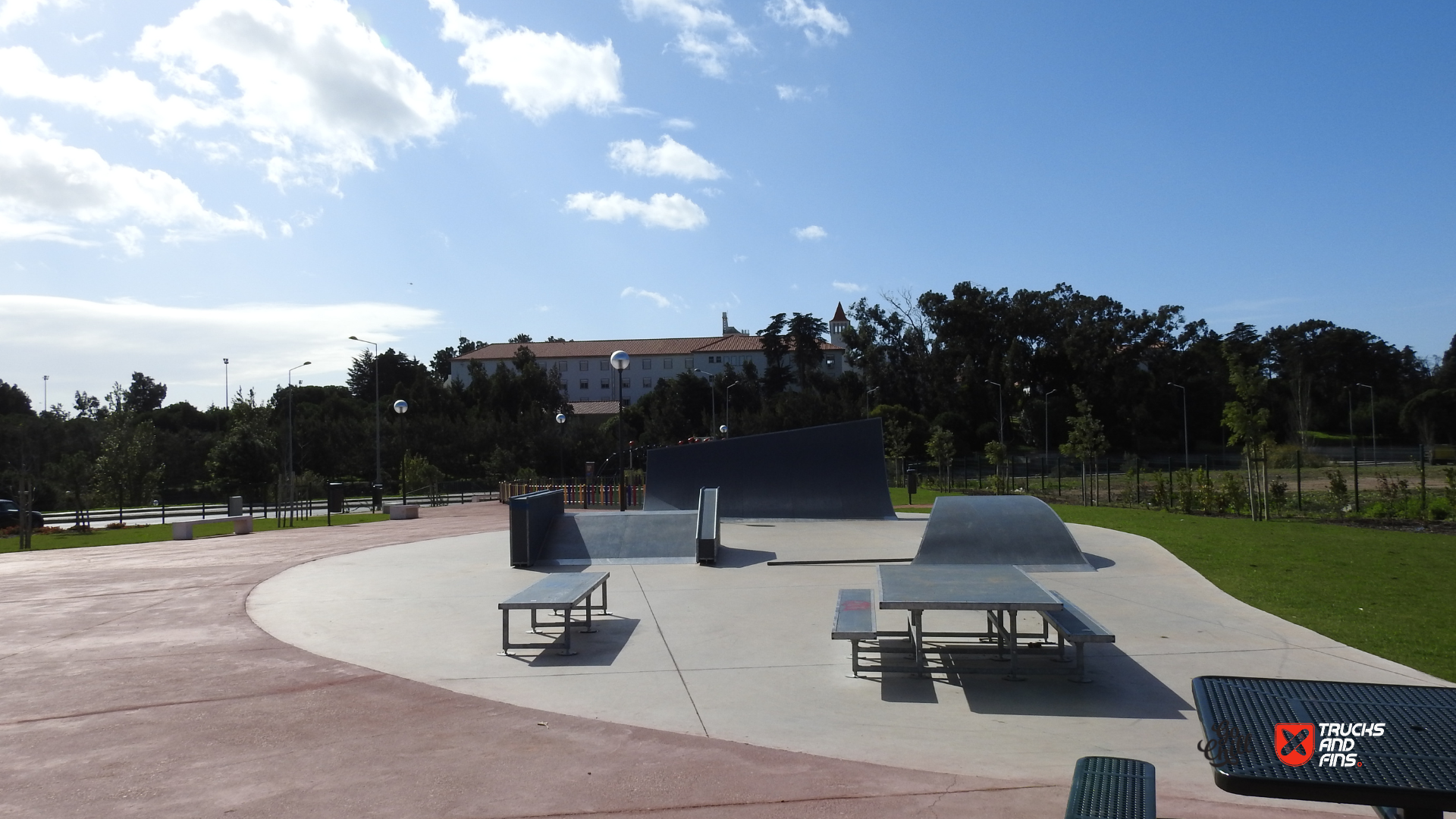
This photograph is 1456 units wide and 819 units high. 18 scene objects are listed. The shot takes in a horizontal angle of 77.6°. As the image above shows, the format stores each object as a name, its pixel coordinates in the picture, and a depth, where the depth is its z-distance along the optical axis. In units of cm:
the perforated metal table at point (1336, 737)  242
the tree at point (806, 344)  9344
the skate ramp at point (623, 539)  1636
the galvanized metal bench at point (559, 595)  880
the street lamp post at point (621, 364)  2147
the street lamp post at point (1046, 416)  6900
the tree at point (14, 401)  8526
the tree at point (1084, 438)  3234
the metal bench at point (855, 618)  763
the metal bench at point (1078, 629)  725
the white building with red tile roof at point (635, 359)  11312
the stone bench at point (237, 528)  2347
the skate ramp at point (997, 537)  1437
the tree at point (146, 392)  11512
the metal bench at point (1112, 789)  299
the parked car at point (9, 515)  3172
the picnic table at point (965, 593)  710
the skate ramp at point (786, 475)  2288
